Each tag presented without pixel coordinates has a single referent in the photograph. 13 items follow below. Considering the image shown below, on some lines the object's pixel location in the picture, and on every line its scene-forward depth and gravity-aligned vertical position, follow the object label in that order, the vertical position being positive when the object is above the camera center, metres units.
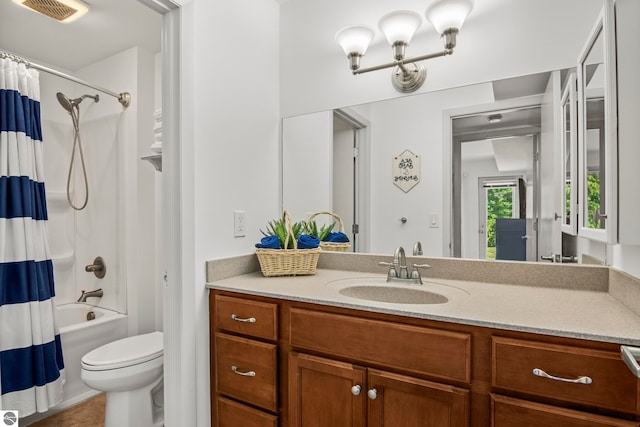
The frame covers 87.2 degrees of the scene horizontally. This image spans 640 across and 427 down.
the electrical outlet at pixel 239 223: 1.67 -0.06
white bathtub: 2.20 -0.88
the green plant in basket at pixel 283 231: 1.65 -0.10
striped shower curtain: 1.72 -0.28
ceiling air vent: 1.92 +1.21
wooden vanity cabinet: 0.83 -0.49
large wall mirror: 1.39 +0.22
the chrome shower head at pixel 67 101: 2.53 +0.86
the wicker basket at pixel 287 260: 1.60 -0.23
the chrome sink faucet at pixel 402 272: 1.47 -0.27
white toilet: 1.68 -0.84
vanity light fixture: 1.43 +0.82
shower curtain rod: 1.90 +0.89
